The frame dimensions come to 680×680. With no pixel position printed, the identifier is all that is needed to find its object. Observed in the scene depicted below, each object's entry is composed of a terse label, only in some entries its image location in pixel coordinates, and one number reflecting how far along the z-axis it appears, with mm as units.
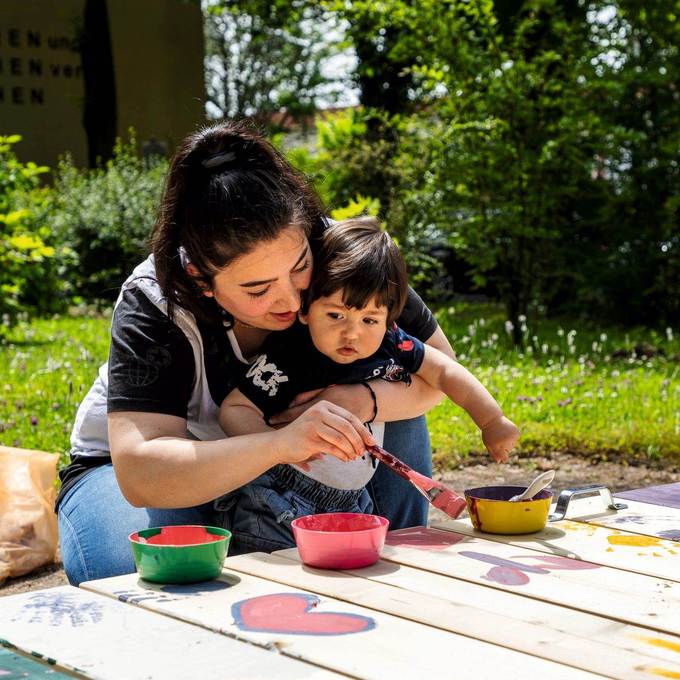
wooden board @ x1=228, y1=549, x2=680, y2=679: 2105
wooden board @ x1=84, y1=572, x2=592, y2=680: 2062
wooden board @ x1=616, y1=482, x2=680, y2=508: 2873
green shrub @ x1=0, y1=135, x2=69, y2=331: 8292
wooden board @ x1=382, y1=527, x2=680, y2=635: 2264
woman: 2702
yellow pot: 2587
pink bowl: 2393
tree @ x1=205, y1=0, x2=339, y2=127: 32204
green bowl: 2326
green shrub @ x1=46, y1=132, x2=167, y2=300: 12726
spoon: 2624
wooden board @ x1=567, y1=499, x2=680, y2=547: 2647
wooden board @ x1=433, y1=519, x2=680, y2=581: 2456
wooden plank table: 2074
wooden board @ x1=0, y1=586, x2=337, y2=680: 2057
